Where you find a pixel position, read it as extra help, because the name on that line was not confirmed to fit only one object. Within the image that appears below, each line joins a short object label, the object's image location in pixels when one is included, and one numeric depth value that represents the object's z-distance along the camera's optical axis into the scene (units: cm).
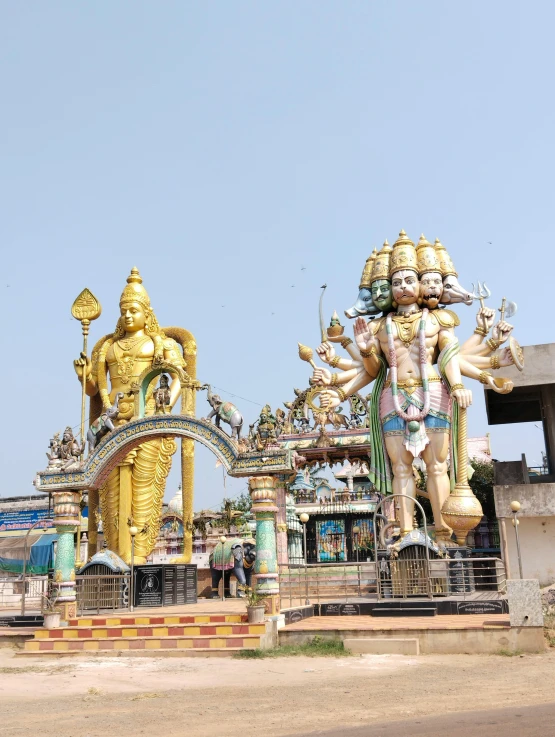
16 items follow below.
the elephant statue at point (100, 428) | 1555
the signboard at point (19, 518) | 4047
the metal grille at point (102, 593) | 1544
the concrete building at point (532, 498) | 2047
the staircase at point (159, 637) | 1198
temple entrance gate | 1334
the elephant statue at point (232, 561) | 1945
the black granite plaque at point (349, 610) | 1395
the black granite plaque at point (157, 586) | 1688
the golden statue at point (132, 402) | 1956
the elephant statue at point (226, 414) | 1438
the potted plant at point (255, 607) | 1250
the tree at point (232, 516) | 2781
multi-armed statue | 1655
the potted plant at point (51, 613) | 1362
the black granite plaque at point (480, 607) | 1296
